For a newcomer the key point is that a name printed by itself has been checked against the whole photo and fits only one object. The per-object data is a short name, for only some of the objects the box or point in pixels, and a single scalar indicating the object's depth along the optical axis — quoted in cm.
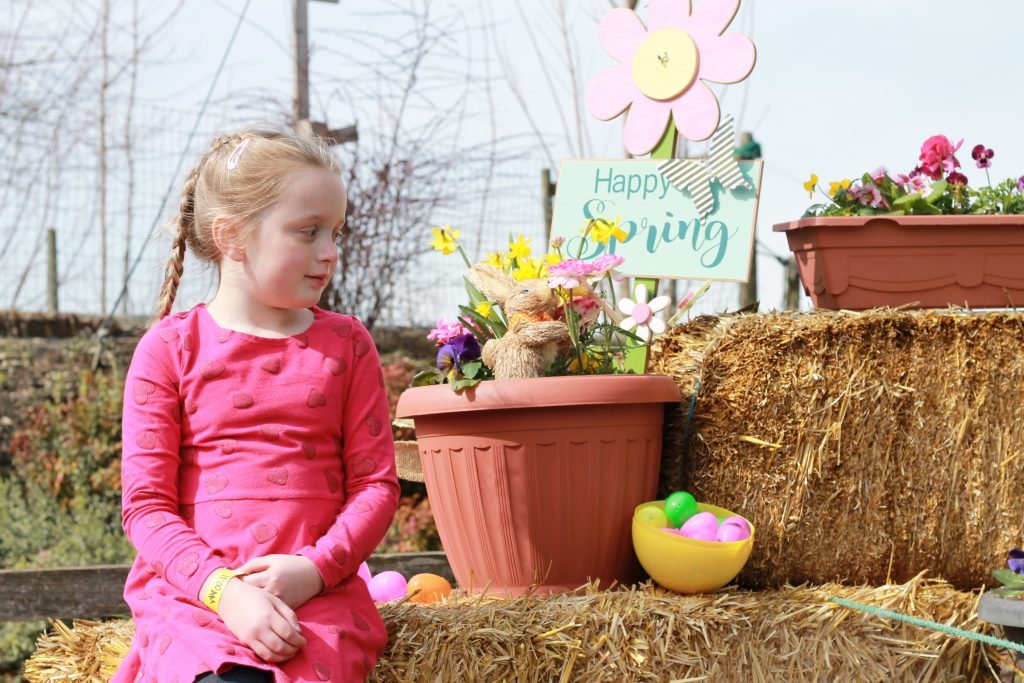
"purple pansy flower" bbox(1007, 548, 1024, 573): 223
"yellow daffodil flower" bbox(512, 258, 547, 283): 246
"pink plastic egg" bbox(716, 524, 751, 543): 216
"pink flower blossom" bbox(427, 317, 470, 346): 238
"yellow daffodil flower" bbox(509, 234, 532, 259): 249
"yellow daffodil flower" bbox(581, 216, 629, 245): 247
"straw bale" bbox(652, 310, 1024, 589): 233
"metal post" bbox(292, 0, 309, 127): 589
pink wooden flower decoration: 257
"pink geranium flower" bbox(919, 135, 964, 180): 263
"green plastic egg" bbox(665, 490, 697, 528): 223
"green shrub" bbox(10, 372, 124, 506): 513
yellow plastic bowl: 212
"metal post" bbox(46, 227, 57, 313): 640
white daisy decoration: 237
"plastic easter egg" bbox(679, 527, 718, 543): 217
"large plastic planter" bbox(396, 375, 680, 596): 218
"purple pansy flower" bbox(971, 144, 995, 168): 274
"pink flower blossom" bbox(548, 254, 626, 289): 226
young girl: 158
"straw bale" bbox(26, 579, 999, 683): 193
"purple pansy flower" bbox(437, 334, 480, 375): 226
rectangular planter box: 254
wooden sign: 256
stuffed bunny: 222
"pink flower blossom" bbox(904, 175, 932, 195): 263
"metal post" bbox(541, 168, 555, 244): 607
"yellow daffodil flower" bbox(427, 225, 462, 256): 248
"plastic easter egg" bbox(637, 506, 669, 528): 220
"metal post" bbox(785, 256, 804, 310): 571
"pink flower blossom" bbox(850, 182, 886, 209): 262
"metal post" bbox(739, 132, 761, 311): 546
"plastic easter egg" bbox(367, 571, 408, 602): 245
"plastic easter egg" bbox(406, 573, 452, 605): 240
